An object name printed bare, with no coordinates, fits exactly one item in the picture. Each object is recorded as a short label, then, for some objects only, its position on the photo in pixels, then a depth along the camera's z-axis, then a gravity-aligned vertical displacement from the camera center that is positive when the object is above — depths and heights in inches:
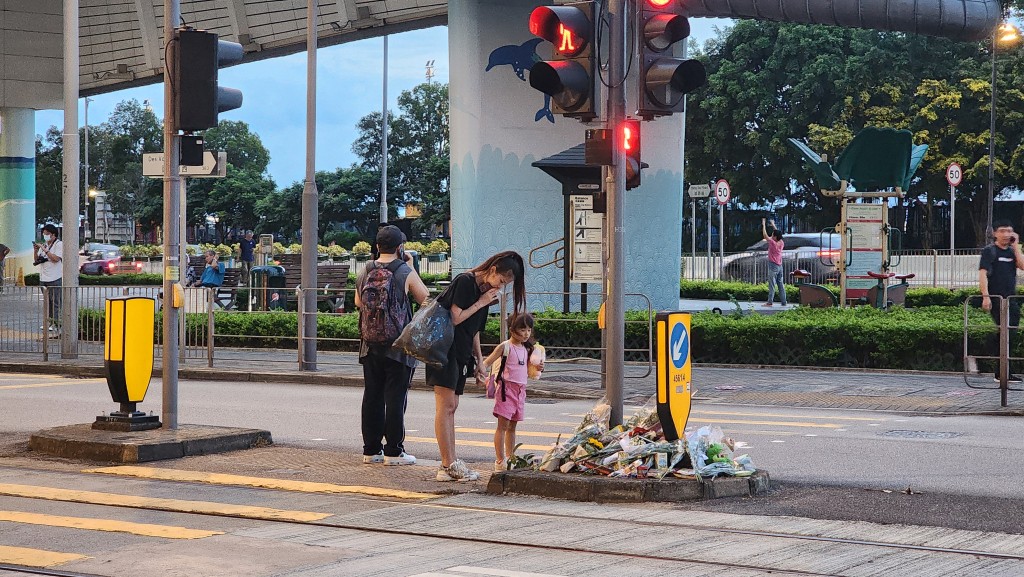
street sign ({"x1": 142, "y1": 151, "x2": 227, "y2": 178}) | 591.7 +58.5
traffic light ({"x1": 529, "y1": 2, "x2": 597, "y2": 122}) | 347.9 +61.3
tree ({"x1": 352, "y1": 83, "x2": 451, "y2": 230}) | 2842.0 +348.9
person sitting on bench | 1145.4 +12.7
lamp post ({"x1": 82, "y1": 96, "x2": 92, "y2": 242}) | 3575.3 +303.9
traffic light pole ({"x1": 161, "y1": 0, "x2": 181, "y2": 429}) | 419.8 +20.2
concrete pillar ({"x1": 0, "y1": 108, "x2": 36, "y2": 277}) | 1557.6 +126.9
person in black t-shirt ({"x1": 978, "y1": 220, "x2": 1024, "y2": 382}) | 636.7 +13.0
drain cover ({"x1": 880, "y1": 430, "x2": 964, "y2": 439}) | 461.7 -50.4
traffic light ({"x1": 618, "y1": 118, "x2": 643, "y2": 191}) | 367.2 +39.8
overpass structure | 929.5 +109.6
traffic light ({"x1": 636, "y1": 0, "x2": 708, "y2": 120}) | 350.6 +58.7
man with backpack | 386.9 -16.4
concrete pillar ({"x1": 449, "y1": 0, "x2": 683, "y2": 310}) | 959.0 +99.7
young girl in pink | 367.9 -24.7
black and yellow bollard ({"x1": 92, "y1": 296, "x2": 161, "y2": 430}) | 433.7 -23.0
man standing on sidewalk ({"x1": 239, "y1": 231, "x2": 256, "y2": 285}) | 1501.0 +44.0
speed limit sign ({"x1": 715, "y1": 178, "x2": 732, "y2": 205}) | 1312.1 +98.9
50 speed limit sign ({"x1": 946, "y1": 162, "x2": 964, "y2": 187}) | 1437.4 +126.5
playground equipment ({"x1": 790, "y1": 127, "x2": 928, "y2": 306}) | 924.0 +67.9
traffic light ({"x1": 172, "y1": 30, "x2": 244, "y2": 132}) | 414.9 +64.9
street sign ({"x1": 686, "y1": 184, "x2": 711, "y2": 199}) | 1266.0 +95.4
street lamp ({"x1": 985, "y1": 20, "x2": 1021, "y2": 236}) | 1347.2 +263.8
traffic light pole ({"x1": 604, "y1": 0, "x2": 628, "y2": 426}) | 355.3 +16.9
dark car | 1518.2 +29.8
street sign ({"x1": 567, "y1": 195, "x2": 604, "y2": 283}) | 820.0 +29.6
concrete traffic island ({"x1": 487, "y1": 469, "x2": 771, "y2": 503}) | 331.6 -50.0
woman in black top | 350.0 -10.4
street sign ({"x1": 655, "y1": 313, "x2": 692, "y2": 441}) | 348.8 -22.0
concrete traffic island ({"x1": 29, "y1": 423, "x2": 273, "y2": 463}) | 404.8 -48.1
